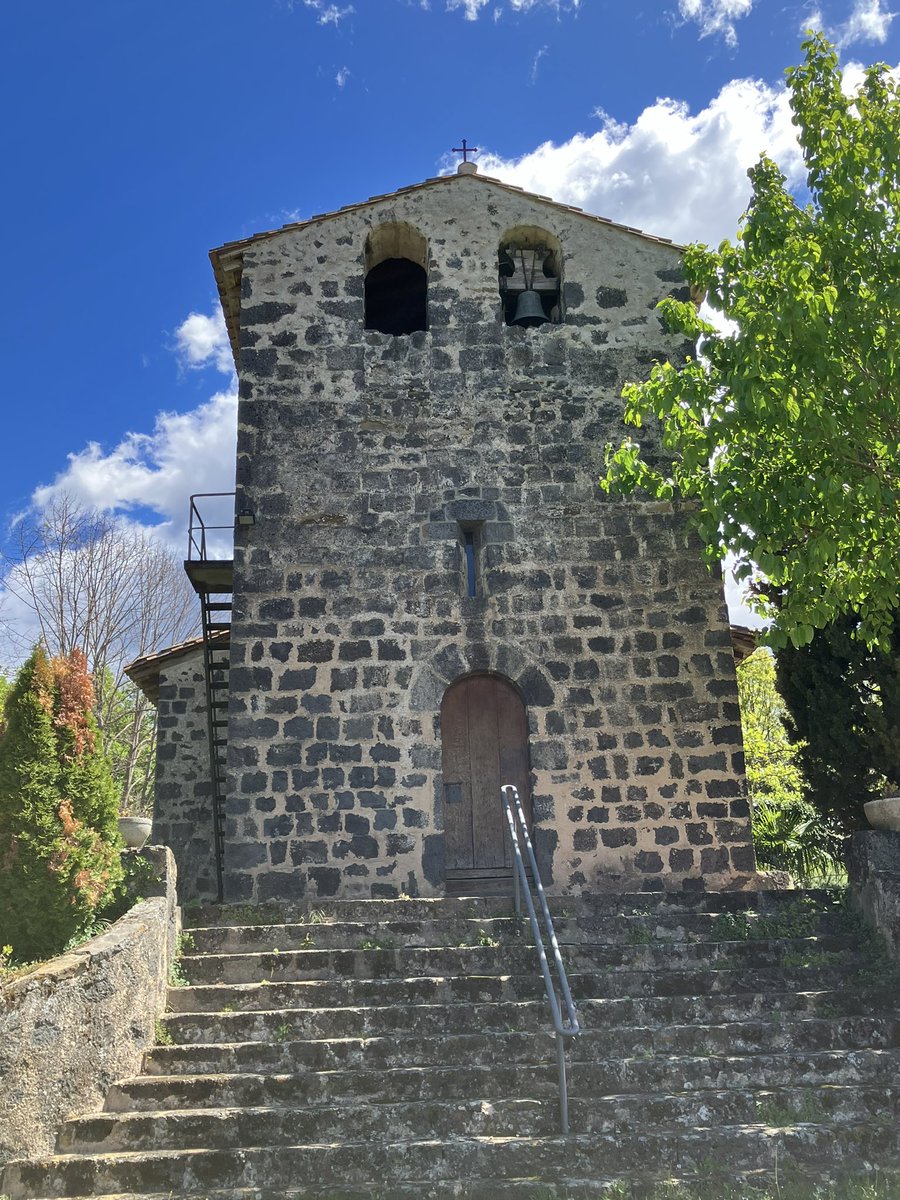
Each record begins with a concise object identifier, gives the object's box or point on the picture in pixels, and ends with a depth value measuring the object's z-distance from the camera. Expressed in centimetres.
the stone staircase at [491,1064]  539
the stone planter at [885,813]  806
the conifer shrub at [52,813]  646
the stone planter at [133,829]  841
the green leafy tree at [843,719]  1027
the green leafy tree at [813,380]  719
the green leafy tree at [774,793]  1511
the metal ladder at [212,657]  1184
